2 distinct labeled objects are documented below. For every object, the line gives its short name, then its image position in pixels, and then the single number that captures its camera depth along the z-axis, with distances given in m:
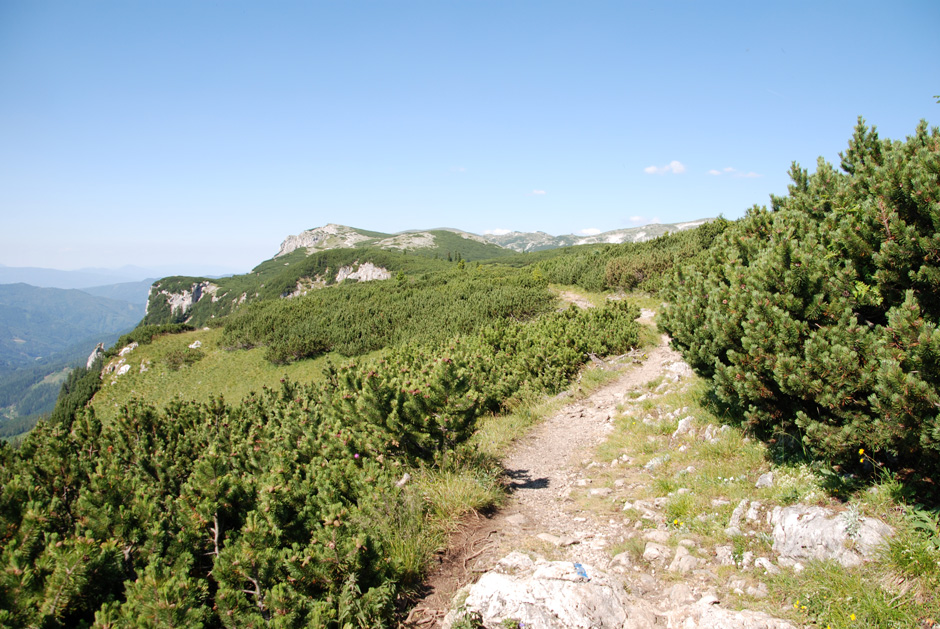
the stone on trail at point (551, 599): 3.18
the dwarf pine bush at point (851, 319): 3.30
